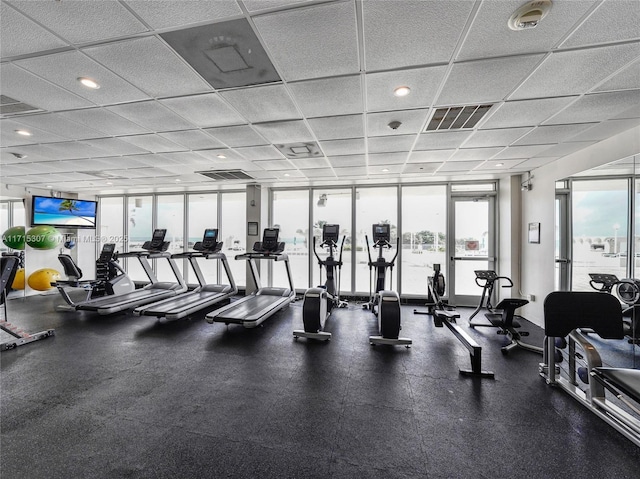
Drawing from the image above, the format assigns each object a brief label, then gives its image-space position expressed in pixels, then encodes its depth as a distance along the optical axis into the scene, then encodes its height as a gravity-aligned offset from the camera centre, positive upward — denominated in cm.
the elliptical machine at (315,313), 403 -116
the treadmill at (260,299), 435 -125
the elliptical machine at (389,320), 380 -113
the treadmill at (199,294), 476 -125
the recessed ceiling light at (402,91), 246 +147
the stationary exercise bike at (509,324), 364 -115
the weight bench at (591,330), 221 -84
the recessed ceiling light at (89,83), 238 +147
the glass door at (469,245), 623 -1
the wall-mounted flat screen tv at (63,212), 678 +76
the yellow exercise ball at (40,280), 675 -104
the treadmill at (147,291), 520 -126
